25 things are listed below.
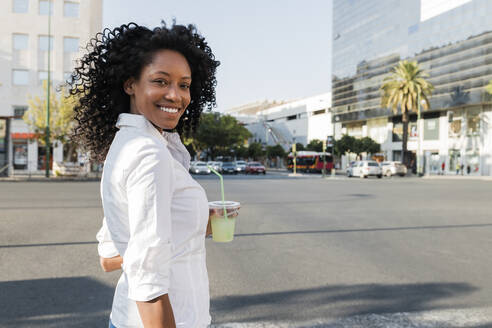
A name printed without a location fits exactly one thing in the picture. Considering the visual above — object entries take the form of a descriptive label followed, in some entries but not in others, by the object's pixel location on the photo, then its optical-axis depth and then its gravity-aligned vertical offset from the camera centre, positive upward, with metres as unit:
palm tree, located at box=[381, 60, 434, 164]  43.81 +7.27
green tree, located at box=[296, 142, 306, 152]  76.88 +2.19
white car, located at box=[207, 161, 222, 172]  49.39 -0.87
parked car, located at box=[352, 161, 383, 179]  38.03 -0.66
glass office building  48.78 +11.62
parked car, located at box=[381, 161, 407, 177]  42.66 -0.66
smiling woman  1.33 -0.08
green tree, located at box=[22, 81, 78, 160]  29.39 +2.36
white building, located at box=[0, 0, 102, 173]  37.53 +8.43
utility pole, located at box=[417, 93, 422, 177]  43.54 +1.15
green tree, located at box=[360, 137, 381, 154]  59.75 +2.13
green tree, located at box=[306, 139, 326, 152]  67.81 +2.31
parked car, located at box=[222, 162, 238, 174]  49.97 -1.07
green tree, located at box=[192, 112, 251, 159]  67.00 +3.64
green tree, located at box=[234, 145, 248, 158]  88.56 +1.41
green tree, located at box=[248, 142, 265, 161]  85.38 +1.60
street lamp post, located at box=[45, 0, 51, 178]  27.00 +1.43
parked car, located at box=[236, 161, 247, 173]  50.80 -0.92
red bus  54.78 -0.16
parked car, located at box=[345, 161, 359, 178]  40.78 -0.85
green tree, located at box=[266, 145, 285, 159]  80.19 +1.43
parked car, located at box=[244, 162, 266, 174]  47.81 -1.05
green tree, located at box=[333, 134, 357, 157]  60.09 +2.17
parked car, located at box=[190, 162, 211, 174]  44.33 -1.21
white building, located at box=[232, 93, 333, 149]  87.06 +8.26
